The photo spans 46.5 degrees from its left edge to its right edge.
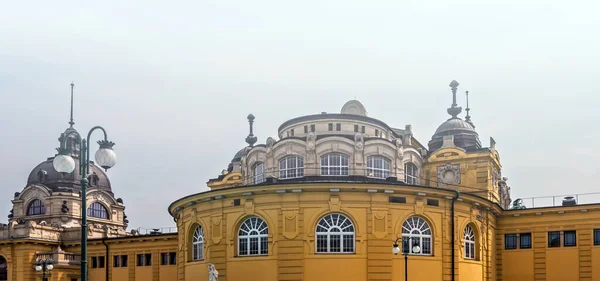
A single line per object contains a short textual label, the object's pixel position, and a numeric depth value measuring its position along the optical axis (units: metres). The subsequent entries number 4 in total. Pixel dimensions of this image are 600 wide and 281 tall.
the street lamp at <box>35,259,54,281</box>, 55.22
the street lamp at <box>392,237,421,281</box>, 36.97
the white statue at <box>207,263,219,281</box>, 41.09
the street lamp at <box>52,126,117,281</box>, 20.20
